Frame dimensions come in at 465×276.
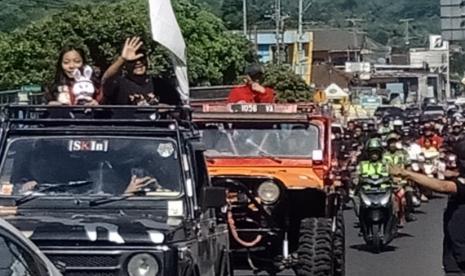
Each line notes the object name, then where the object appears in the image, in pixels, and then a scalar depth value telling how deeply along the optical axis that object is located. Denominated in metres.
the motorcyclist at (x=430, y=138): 35.44
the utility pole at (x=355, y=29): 133.96
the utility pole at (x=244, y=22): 84.69
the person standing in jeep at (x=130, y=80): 11.27
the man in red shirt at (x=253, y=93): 17.16
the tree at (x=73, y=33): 59.72
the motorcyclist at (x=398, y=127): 34.92
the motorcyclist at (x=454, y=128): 31.92
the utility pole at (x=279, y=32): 79.38
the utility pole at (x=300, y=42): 83.88
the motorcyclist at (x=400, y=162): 23.52
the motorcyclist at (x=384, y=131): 28.25
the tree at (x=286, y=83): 59.47
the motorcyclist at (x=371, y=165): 21.02
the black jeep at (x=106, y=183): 8.77
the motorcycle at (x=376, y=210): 20.86
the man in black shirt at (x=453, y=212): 9.56
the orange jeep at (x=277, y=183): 14.32
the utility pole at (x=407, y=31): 176.62
